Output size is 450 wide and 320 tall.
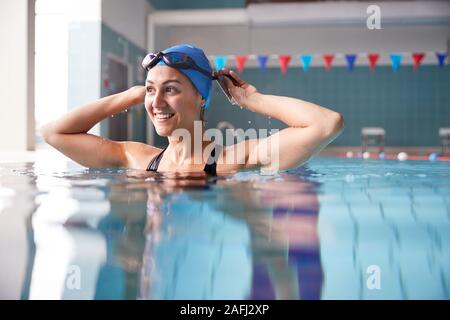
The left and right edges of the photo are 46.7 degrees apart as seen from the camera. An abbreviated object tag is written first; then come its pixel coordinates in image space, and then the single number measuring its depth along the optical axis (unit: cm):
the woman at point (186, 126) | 264
